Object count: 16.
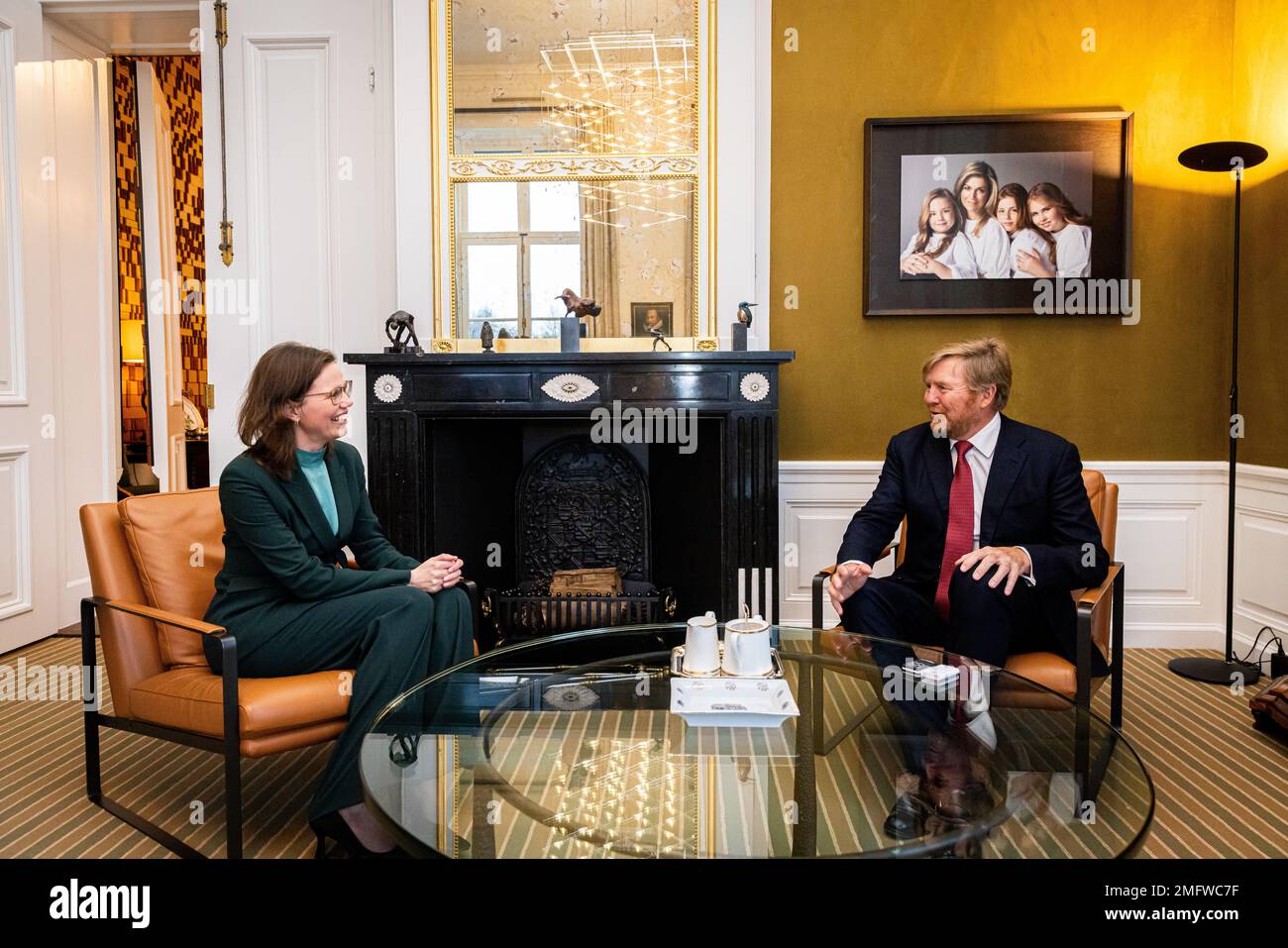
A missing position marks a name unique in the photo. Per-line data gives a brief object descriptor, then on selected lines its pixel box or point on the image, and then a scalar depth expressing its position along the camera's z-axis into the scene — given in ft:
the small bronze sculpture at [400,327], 11.96
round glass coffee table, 4.58
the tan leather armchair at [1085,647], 6.38
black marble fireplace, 11.66
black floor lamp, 11.32
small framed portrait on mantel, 12.85
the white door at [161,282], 18.02
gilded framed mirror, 12.76
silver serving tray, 6.70
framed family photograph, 12.85
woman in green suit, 7.69
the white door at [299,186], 13.38
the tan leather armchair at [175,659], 7.07
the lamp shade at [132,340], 19.44
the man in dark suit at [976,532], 8.12
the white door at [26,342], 13.16
